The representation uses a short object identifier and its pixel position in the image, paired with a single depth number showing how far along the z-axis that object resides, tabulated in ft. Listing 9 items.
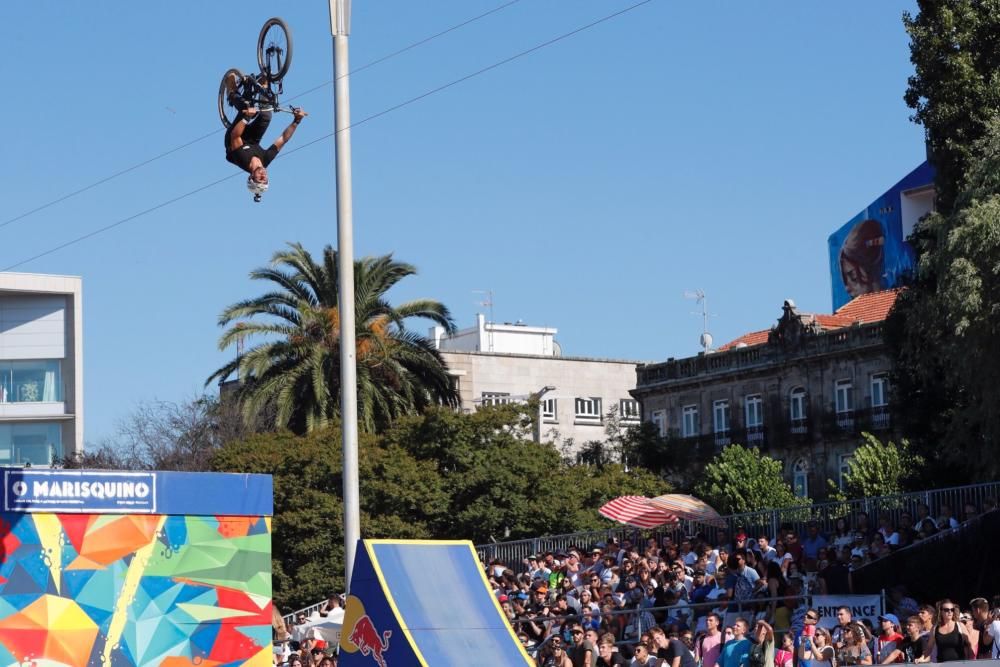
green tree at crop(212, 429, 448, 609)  146.30
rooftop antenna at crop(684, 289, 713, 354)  279.90
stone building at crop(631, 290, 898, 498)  231.91
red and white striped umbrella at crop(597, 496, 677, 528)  107.86
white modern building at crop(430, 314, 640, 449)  307.17
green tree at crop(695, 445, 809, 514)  210.59
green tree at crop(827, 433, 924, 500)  195.31
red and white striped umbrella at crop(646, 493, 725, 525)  109.29
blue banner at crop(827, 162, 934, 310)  256.73
